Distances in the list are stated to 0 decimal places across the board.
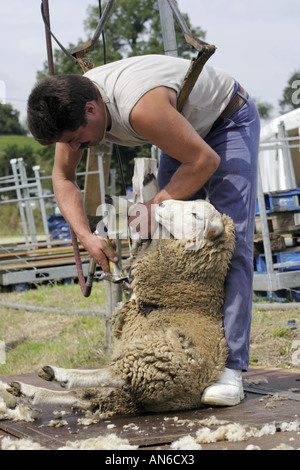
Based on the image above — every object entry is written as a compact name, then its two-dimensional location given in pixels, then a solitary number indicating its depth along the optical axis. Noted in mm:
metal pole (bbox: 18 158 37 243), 10258
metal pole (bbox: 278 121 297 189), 7125
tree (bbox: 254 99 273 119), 48734
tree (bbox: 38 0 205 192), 30891
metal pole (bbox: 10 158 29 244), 10509
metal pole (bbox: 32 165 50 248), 10748
